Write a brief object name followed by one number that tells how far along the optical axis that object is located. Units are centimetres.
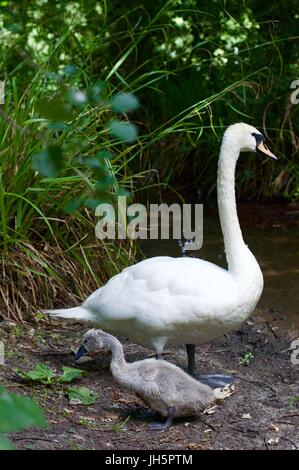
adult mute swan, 394
